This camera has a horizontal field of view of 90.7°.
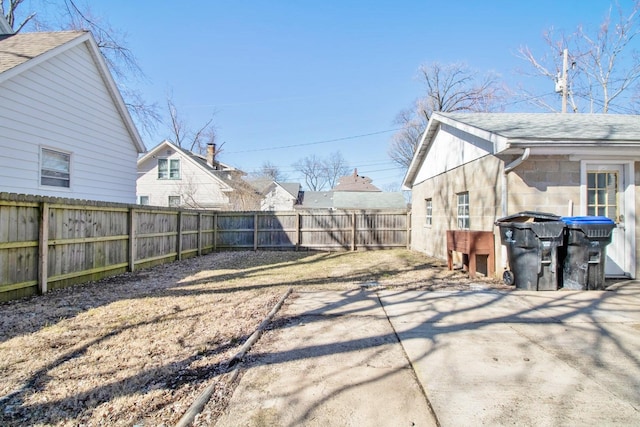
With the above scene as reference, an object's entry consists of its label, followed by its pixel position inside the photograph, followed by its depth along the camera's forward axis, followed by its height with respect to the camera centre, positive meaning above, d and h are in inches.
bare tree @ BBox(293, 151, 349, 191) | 1990.7 +275.1
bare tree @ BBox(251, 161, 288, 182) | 1787.8 +223.6
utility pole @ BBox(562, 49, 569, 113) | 548.4 +228.8
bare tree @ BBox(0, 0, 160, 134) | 478.4 +245.2
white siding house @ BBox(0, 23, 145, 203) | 258.7 +86.0
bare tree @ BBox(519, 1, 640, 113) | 645.3 +328.6
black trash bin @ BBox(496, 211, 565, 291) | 209.2 -23.9
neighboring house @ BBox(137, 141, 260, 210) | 837.2 +70.3
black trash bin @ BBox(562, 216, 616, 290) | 207.3 -24.8
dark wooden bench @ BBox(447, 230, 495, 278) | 257.0 -27.7
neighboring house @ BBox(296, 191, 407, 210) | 1144.8 +44.8
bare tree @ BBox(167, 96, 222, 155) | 1081.4 +276.2
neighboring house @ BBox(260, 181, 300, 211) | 1307.8 +64.5
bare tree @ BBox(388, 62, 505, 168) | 917.8 +369.9
